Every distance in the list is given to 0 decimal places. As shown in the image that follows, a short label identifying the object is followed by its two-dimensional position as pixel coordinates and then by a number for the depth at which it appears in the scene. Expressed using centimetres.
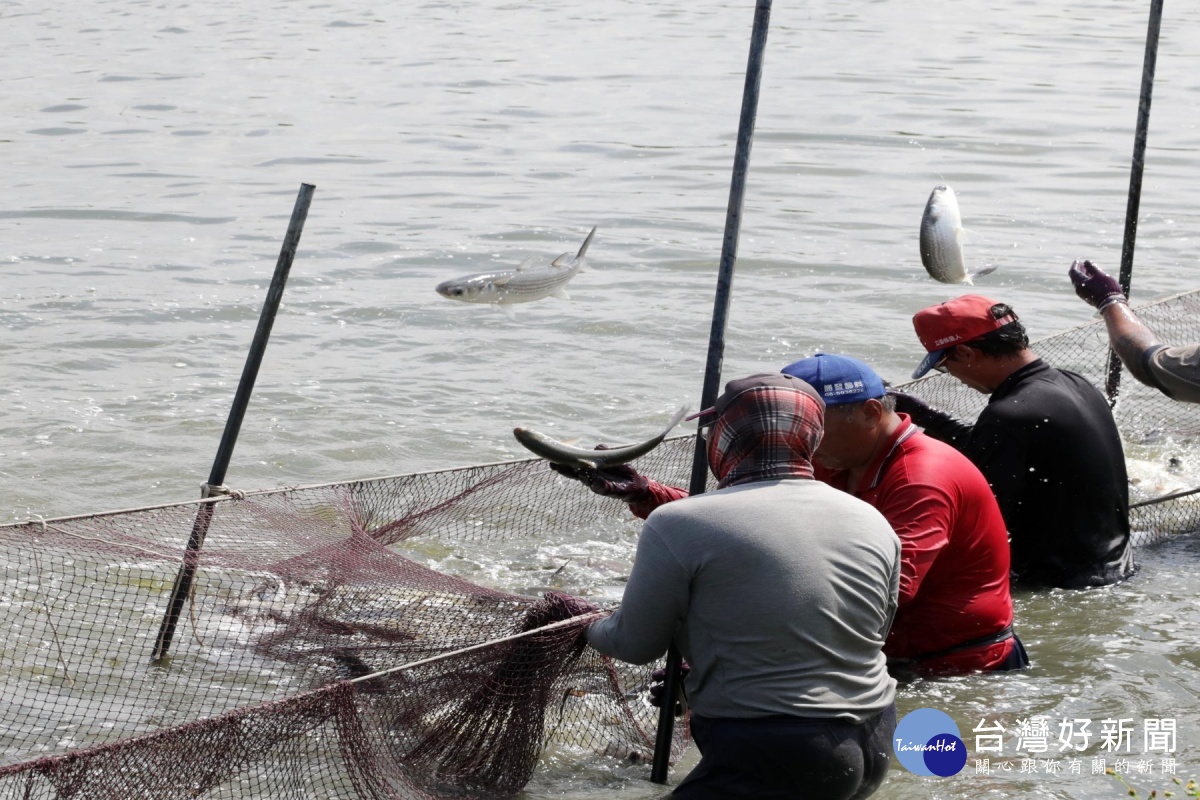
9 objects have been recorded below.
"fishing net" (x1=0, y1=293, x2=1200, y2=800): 837
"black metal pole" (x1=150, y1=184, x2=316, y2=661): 1133
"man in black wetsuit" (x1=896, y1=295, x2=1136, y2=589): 1092
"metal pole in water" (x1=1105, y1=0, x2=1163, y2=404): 1736
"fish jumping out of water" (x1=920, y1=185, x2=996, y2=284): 1341
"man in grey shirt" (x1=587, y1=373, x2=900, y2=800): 691
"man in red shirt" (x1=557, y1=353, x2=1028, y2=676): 880
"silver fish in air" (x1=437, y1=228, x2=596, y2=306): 1436
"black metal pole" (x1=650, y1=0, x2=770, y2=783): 924
